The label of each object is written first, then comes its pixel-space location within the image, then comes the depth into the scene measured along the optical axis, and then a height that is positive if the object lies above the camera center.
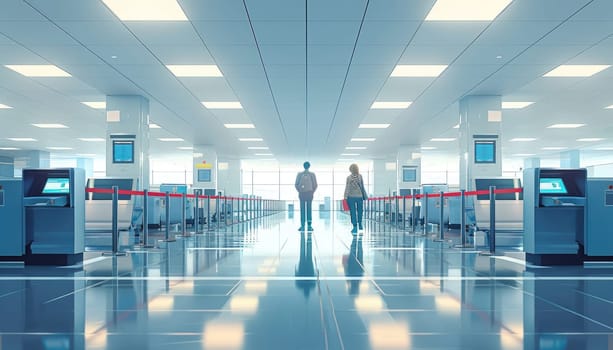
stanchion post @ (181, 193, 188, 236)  11.22 -0.87
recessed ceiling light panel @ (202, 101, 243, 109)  14.31 +2.26
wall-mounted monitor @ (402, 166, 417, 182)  24.45 +0.36
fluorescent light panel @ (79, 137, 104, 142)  22.67 +1.90
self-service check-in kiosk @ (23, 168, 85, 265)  6.25 -0.45
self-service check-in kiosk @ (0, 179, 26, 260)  6.26 -0.53
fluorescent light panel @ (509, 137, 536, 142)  23.03 +2.02
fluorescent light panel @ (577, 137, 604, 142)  23.07 +2.03
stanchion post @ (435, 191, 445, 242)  10.23 -0.69
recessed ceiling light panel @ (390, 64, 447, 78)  10.30 +2.40
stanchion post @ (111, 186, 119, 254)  7.55 -0.66
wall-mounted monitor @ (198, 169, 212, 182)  24.66 +0.27
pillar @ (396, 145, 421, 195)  24.41 +0.71
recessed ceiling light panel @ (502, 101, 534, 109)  14.56 +2.31
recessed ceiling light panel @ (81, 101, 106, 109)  14.34 +2.22
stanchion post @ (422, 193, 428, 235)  11.70 -0.97
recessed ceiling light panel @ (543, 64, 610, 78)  10.42 +2.43
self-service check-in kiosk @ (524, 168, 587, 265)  6.36 -0.44
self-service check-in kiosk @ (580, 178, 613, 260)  6.35 -0.50
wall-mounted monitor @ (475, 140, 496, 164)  13.12 +0.81
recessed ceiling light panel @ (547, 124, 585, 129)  19.08 +2.19
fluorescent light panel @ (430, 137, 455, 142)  22.83 +1.99
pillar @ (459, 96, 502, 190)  13.12 +1.15
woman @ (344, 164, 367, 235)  11.95 -0.22
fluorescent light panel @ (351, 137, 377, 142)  22.53 +1.94
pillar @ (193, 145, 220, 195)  24.66 +0.67
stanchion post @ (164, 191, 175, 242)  9.86 -0.86
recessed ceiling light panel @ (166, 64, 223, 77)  10.21 +2.35
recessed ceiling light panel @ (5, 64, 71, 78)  10.23 +2.34
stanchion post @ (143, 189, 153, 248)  8.72 -0.67
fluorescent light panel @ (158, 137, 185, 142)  23.03 +1.95
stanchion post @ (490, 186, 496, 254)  7.73 -0.61
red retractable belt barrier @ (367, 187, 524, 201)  7.86 -0.20
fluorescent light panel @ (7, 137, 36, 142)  22.72 +1.90
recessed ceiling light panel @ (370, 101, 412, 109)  14.33 +2.27
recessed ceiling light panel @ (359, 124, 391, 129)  18.61 +2.10
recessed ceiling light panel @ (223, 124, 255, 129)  18.67 +2.09
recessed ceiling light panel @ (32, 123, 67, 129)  18.79 +2.07
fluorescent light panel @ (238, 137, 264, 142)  22.78 +1.94
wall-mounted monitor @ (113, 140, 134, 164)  12.88 +0.78
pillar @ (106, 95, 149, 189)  12.90 +1.12
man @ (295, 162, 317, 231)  12.76 -0.11
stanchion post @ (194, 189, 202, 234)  12.20 -0.93
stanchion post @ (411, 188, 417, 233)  12.84 -0.82
